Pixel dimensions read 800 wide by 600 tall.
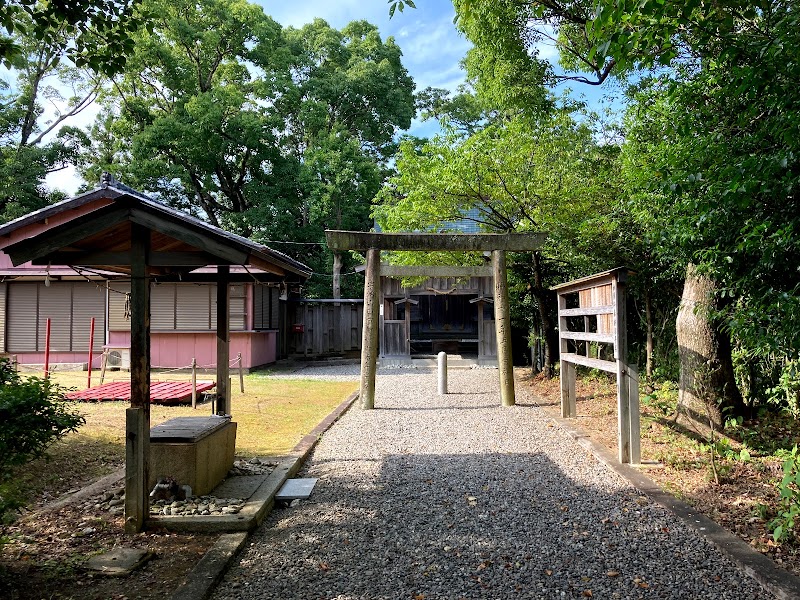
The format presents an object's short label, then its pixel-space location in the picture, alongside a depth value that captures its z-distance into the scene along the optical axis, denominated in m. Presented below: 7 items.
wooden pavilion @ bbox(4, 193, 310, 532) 4.06
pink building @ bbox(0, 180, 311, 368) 16.30
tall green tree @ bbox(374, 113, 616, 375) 9.95
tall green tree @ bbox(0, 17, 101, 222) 23.20
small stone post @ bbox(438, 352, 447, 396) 12.00
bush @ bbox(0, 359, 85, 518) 3.52
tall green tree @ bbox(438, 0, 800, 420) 3.91
